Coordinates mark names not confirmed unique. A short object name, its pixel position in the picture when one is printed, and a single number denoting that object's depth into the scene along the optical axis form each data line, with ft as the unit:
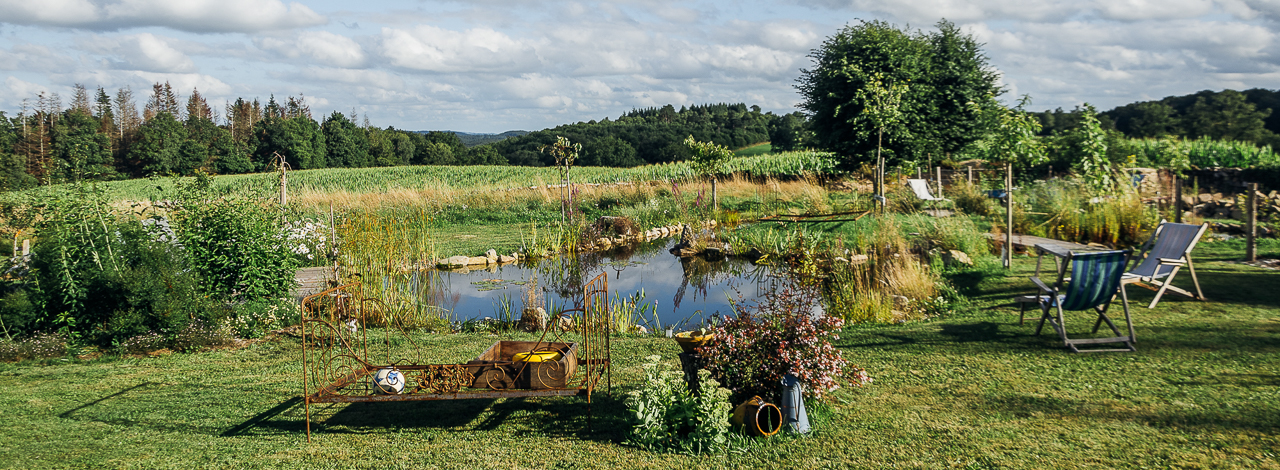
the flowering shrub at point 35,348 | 19.27
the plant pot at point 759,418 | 12.54
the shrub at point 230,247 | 21.86
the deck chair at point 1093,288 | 16.74
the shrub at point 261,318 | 21.94
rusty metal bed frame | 13.06
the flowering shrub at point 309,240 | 27.02
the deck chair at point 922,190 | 45.53
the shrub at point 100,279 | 19.79
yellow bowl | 13.74
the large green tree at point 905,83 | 61.41
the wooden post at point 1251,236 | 25.71
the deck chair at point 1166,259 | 20.10
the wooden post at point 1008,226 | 27.00
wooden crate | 13.35
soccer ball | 13.53
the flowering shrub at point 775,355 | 13.07
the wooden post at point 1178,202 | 30.35
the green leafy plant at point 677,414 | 12.33
